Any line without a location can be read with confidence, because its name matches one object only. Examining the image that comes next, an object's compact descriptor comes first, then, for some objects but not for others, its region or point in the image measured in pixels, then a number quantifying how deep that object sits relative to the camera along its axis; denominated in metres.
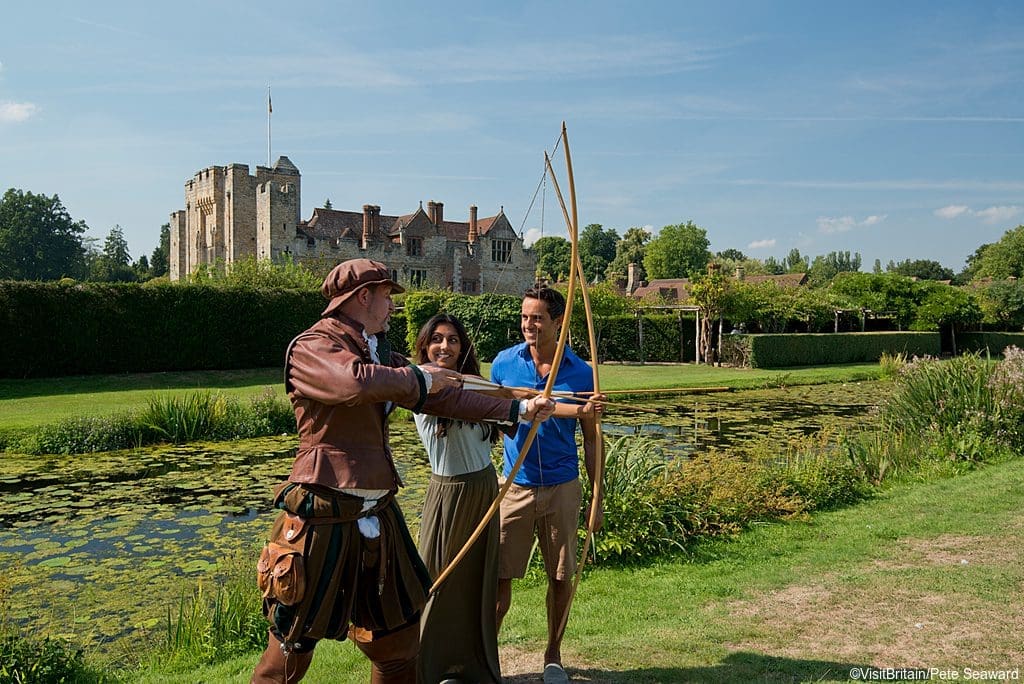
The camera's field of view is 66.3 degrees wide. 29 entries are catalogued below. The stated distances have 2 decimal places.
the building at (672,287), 51.24
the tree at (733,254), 110.51
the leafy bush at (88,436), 10.84
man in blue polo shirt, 3.61
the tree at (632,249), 82.75
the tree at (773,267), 109.64
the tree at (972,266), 85.99
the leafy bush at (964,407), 8.81
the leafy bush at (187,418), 11.70
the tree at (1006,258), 68.56
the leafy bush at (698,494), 5.68
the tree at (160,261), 76.19
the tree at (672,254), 79.75
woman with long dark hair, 3.32
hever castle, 39.81
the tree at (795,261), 134.88
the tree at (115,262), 70.71
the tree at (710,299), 25.64
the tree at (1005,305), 33.79
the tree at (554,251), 55.98
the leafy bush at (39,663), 3.38
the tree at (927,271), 98.18
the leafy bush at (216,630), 4.10
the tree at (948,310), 30.75
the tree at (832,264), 122.62
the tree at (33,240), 66.94
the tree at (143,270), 69.88
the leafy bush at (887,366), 22.03
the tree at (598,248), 76.59
